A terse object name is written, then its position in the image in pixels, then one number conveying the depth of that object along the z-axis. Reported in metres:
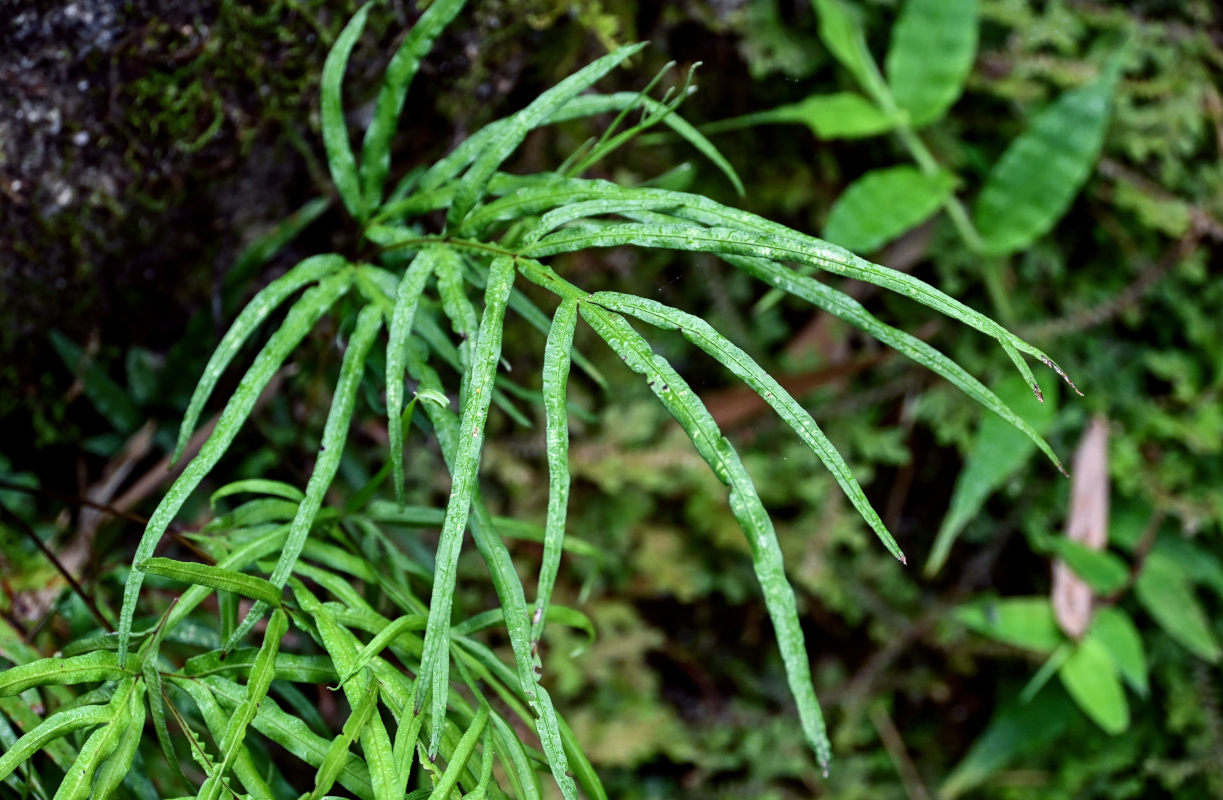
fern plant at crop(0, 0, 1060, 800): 0.73
